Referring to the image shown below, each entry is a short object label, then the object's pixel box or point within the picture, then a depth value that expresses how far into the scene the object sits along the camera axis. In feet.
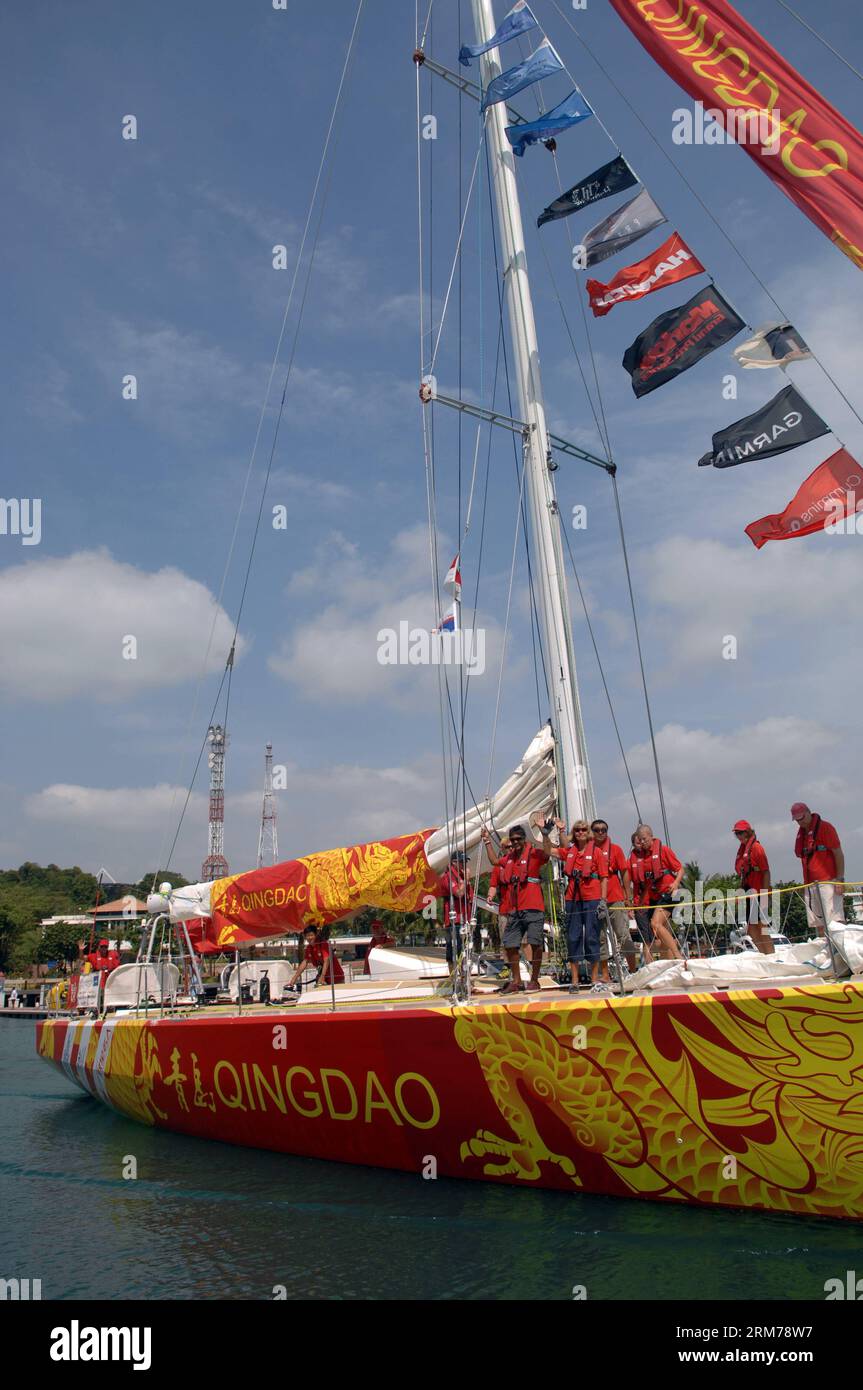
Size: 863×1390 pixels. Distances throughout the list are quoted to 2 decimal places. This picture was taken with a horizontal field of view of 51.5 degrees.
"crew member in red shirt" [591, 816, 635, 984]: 24.09
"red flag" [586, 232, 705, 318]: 27.94
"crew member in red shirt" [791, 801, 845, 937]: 22.81
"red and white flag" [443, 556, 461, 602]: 34.01
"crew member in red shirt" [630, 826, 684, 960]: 25.12
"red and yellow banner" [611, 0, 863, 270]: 19.43
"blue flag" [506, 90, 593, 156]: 31.42
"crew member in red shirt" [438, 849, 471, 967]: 27.66
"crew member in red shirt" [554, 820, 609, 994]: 23.85
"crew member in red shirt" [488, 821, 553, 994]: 25.12
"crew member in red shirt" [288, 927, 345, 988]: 34.91
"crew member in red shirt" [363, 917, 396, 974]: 39.65
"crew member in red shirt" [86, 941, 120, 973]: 45.60
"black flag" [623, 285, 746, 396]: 26.36
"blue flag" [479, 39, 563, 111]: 30.73
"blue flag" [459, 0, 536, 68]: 31.76
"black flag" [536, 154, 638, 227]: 30.32
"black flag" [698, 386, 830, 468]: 23.40
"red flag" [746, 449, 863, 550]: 21.68
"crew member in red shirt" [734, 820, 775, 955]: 23.88
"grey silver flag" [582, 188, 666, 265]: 29.01
